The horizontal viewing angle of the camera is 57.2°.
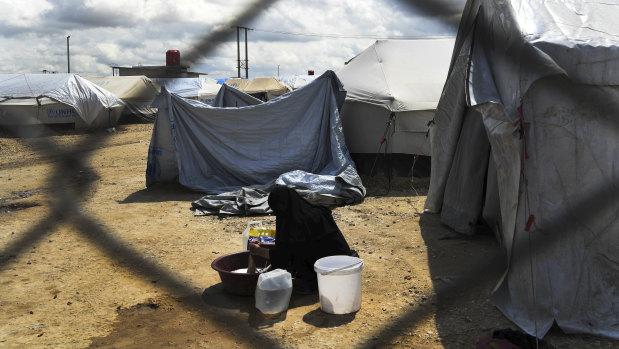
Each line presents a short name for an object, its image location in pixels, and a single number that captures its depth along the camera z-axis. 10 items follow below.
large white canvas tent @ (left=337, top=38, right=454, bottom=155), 8.37
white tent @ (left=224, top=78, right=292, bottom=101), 20.11
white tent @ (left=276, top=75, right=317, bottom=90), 27.01
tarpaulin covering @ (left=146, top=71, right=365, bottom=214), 8.38
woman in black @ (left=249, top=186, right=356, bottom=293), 4.14
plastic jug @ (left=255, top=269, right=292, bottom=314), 3.78
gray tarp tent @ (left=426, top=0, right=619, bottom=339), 3.38
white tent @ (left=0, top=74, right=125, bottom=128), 15.64
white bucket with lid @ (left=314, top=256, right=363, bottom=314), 3.74
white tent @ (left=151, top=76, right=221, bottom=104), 21.74
